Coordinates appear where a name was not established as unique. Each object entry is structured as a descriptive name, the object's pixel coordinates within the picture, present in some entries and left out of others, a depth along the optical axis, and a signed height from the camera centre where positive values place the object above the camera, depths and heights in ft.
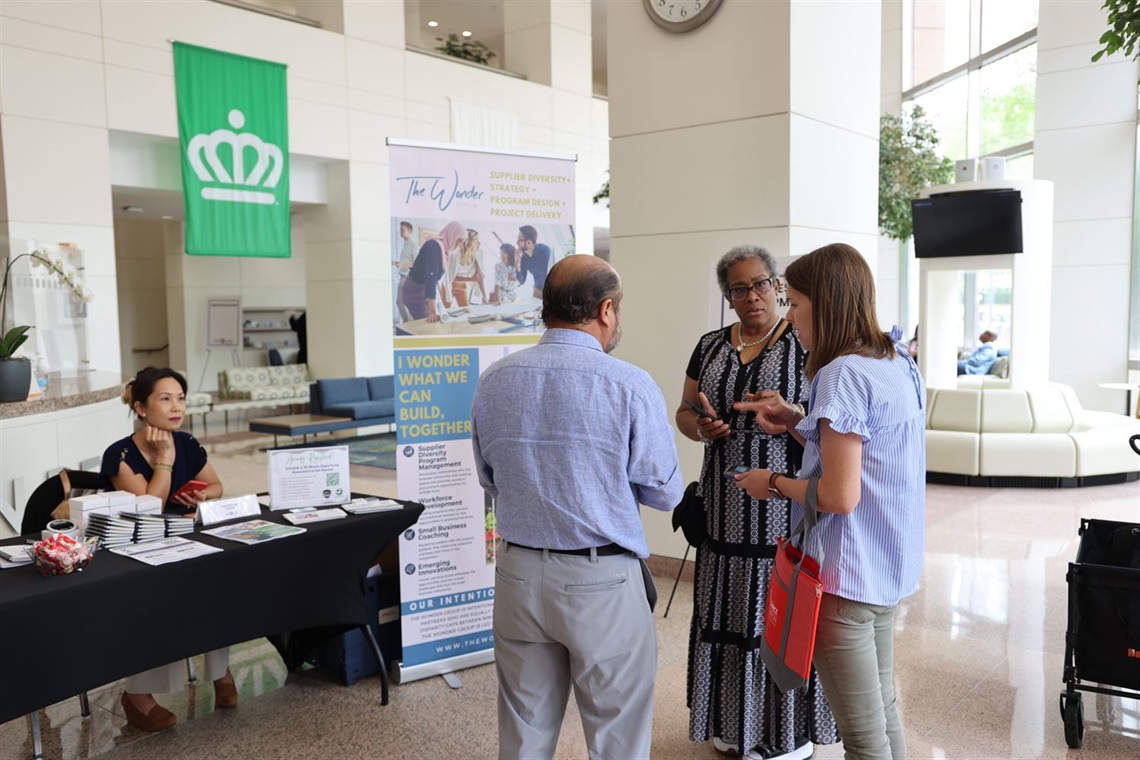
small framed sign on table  11.52 -2.25
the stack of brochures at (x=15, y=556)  8.83 -2.50
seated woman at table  11.34 -1.95
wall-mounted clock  15.49 +5.29
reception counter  16.89 -2.68
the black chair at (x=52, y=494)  11.13 -2.34
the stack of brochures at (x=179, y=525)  10.31 -2.55
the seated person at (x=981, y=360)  39.99 -2.68
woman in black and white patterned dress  9.23 -2.59
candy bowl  8.42 -2.35
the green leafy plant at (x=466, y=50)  47.37 +14.12
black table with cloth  7.88 -3.05
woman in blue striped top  6.47 -1.38
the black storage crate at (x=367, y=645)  11.92 -4.65
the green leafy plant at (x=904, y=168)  34.47 +5.41
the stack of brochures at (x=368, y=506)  11.31 -2.61
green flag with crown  34.88 +6.56
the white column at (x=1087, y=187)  37.32 +4.96
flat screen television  27.04 +2.48
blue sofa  37.09 -4.09
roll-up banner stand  12.00 -0.39
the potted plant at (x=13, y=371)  16.80 -1.12
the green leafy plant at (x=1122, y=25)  9.34 +3.00
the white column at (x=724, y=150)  15.03 +2.80
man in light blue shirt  6.62 -1.57
